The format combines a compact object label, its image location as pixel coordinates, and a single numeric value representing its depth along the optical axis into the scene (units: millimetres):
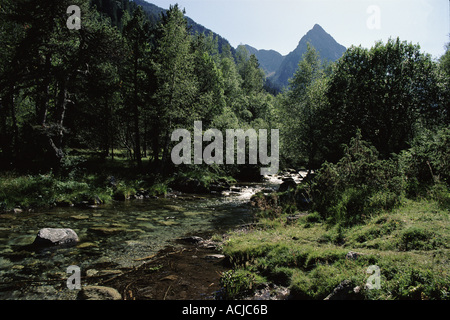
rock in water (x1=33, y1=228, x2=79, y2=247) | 8088
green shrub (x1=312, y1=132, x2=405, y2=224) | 9547
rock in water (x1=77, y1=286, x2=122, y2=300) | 5160
